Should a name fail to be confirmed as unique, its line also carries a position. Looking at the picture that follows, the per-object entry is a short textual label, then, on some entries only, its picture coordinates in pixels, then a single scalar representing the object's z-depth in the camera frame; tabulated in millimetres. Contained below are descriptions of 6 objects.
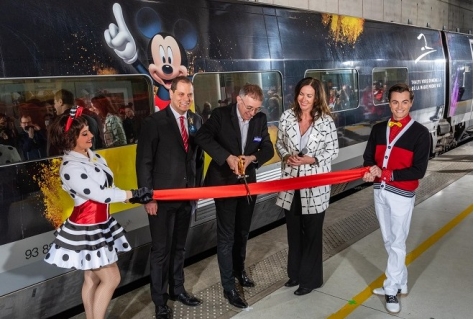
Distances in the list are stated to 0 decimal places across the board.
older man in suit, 3260
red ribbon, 3160
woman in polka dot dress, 2600
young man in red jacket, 3225
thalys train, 2990
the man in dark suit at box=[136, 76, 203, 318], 3100
